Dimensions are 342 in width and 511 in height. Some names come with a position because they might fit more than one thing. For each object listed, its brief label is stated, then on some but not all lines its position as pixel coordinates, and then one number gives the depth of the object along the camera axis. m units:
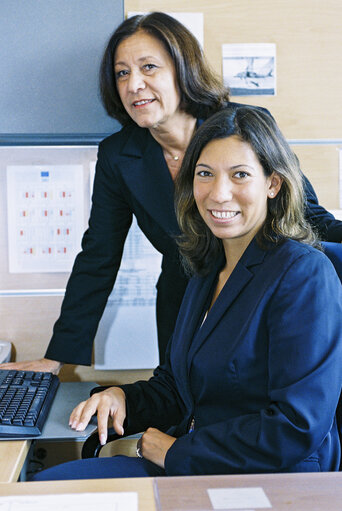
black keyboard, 1.20
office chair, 1.27
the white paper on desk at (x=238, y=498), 0.80
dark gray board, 1.79
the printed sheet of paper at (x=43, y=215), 1.93
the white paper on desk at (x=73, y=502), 0.80
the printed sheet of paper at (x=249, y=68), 1.89
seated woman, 1.03
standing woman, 1.57
